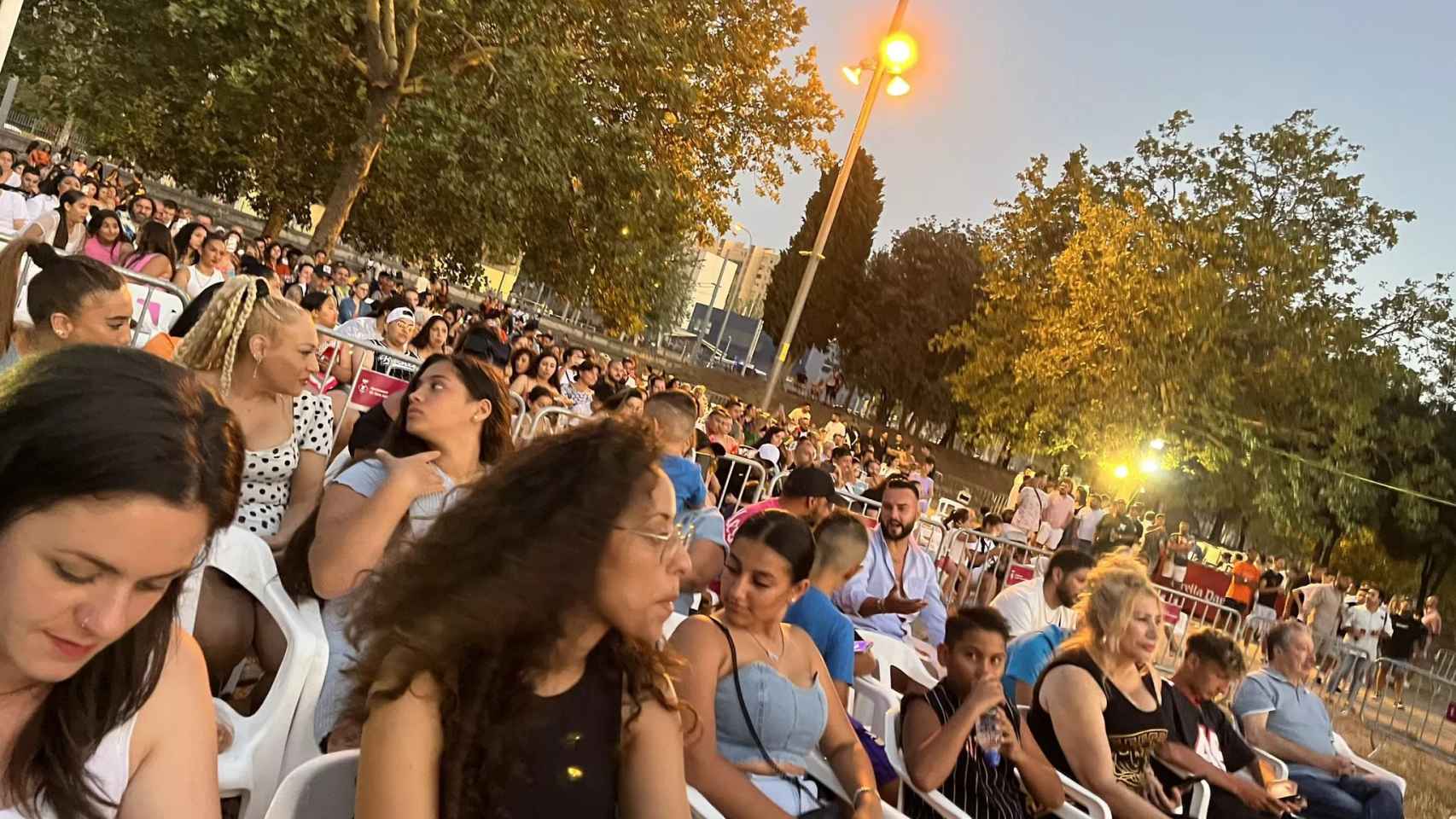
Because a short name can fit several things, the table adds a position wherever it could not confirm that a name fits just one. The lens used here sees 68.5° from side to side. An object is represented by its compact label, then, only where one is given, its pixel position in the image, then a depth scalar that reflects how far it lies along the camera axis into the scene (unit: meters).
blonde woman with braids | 3.74
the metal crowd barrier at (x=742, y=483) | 8.76
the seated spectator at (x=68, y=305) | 3.87
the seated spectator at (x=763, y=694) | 2.91
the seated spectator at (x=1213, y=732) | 4.83
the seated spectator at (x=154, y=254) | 7.93
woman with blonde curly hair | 4.29
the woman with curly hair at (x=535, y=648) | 1.96
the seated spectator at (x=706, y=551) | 4.72
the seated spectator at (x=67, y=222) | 9.23
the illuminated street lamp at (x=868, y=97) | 13.99
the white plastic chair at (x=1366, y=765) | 5.88
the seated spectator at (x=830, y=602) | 3.95
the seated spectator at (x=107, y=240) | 9.26
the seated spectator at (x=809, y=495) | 5.72
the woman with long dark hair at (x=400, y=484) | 3.04
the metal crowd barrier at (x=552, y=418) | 7.14
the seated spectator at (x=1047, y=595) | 6.11
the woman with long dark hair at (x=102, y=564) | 1.27
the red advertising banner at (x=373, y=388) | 7.05
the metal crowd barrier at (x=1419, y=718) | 12.84
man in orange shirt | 17.05
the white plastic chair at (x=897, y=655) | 5.26
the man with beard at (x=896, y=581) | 5.89
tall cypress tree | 53.44
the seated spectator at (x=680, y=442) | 5.12
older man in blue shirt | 5.82
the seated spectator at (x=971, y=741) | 3.56
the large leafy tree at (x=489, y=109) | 16.73
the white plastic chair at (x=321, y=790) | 2.00
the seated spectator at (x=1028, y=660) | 5.06
